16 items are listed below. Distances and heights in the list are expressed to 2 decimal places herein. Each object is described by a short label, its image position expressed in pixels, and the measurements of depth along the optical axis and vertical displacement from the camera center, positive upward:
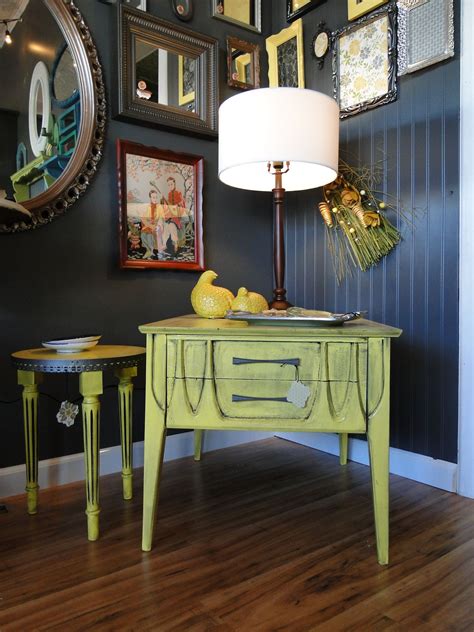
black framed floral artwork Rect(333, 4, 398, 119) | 1.98 +0.98
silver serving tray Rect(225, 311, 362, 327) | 1.38 -0.08
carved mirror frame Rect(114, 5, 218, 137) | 2.00 +0.98
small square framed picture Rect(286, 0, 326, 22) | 2.28 +1.37
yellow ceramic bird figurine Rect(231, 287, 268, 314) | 1.70 -0.04
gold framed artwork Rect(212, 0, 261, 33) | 2.32 +1.38
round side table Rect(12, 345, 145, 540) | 1.44 -0.33
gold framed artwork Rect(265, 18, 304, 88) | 2.35 +1.17
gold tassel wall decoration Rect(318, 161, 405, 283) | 2.01 +0.29
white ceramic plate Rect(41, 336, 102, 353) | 1.55 -0.16
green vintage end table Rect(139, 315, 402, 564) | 1.33 -0.26
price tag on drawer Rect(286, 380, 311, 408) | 1.33 -0.28
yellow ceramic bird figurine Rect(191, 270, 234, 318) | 1.78 -0.02
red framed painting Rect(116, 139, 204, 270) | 2.04 +0.38
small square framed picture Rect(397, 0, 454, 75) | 1.78 +0.98
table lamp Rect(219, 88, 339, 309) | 1.52 +0.53
